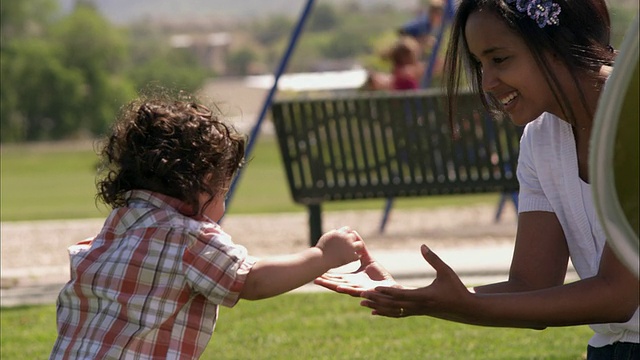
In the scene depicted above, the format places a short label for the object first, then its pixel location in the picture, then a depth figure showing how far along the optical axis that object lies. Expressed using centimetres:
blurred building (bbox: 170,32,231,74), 16545
